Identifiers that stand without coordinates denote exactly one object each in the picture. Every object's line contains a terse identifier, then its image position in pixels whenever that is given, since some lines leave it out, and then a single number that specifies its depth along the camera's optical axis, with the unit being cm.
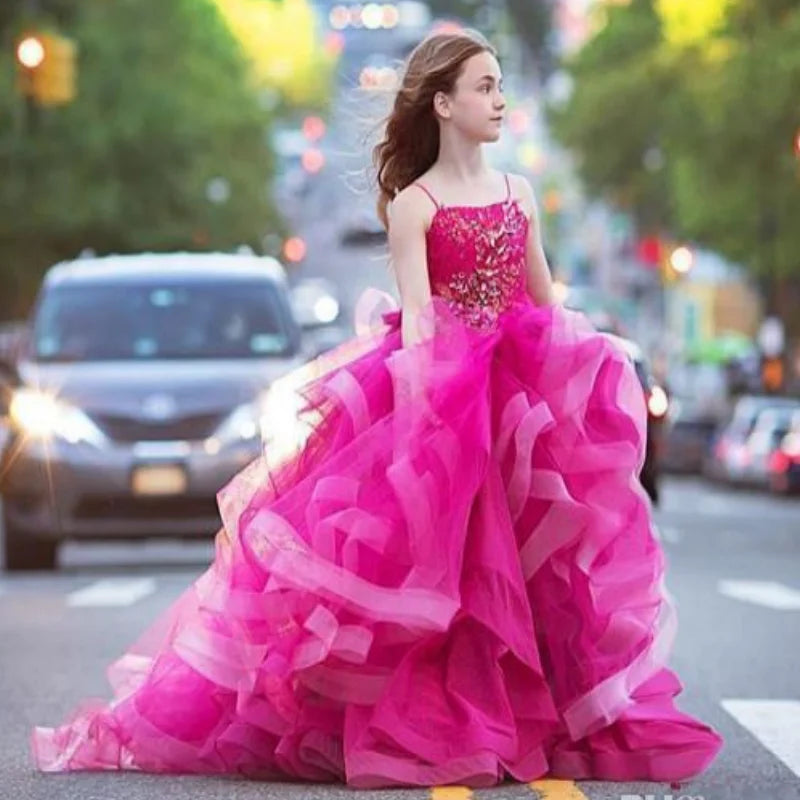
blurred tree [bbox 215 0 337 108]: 13188
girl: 805
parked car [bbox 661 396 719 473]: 6806
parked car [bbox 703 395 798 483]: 5631
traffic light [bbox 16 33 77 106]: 3934
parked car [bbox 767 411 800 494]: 5109
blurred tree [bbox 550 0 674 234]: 8381
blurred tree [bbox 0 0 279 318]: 6612
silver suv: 1975
